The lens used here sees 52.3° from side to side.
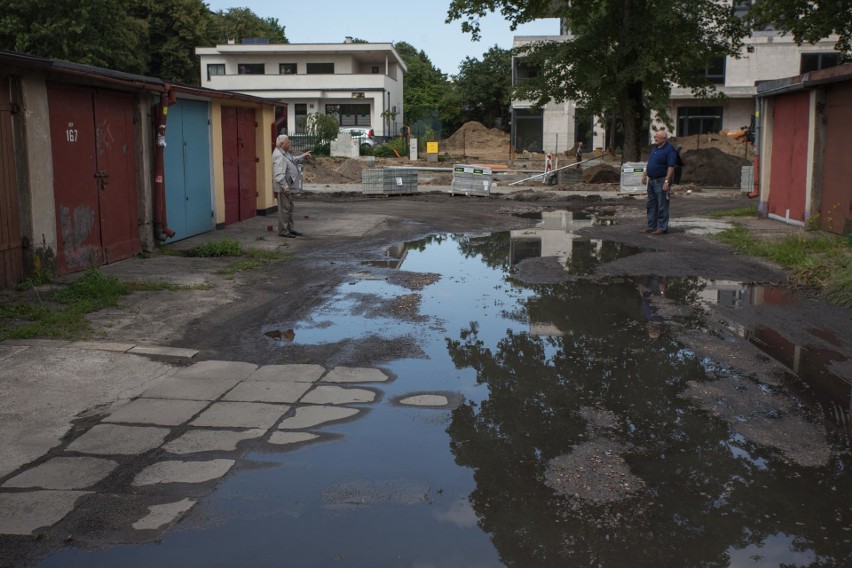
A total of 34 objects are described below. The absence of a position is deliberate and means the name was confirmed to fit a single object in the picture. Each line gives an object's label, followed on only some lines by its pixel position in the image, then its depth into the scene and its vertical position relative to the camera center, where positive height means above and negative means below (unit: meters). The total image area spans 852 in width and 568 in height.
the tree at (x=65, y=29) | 42.81 +6.70
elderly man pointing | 15.84 -0.32
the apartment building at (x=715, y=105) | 51.91 +3.60
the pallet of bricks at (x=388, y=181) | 26.28 -0.58
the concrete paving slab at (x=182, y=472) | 4.98 -1.79
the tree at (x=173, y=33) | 61.59 +9.37
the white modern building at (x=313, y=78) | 64.94 +6.29
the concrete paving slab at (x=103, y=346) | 7.76 -1.63
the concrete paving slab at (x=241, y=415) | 5.92 -1.75
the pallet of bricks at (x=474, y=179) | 26.72 -0.56
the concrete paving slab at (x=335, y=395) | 6.44 -1.74
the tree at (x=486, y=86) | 69.34 +6.05
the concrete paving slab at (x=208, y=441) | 5.46 -1.77
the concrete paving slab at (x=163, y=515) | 4.41 -1.81
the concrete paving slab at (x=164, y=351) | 7.70 -1.67
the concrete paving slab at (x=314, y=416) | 5.91 -1.76
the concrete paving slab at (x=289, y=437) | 5.59 -1.78
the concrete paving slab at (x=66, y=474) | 4.91 -1.78
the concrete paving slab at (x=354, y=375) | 6.98 -1.72
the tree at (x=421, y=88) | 79.56 +6.86
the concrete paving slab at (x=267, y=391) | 6.48 -1.73
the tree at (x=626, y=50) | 29.55 +3.82
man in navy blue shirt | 16.09 -0.28
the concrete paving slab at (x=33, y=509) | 4.39 -1.80
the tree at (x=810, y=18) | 23.95 +3.96
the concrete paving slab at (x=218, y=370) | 7.09 -1.71
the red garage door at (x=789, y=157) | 17.08 +0.05
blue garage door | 15.02 -0.14
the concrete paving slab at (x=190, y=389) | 6.54 -1.73
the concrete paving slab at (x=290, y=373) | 7.00 -1.72
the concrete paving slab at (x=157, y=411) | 6.00 -1.75
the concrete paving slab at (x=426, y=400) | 6.38 -1.75
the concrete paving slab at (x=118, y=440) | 5.44 -1.77
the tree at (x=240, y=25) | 81.79 +13.46
